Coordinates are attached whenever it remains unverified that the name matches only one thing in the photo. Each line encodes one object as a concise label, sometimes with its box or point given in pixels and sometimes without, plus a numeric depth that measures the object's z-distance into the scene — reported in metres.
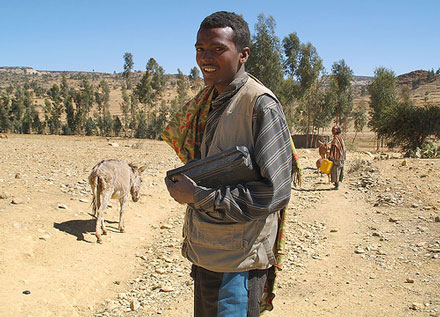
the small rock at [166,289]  4.58
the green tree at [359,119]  36.28
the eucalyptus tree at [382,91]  30.44
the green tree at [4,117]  33.44
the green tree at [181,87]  38.47
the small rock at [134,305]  4.23
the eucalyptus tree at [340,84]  31.22
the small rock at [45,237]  5.24
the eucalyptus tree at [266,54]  27.53
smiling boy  1.62
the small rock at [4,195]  6.38
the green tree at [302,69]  27.58
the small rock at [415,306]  3.90
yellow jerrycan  9.98
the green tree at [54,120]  36.88
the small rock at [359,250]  5.72
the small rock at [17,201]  6.18
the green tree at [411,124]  18.31
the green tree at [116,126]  36.66
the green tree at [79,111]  36.19
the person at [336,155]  10.10
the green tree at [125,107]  39.19
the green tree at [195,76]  40.95
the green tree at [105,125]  37.56
